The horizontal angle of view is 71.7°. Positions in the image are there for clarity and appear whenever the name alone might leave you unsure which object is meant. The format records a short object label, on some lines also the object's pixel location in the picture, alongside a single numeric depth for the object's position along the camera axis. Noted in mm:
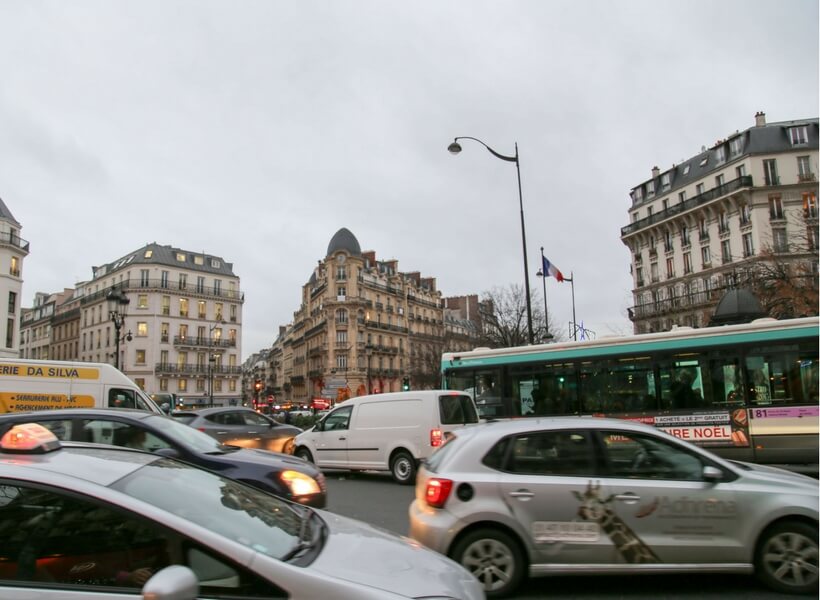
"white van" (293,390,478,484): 12164
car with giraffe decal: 4855
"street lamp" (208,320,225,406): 64538
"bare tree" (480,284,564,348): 35500
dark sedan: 6906
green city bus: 11641
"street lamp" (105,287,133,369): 23419
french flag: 24969
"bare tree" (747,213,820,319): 22328
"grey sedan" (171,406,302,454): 13141
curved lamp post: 18391
